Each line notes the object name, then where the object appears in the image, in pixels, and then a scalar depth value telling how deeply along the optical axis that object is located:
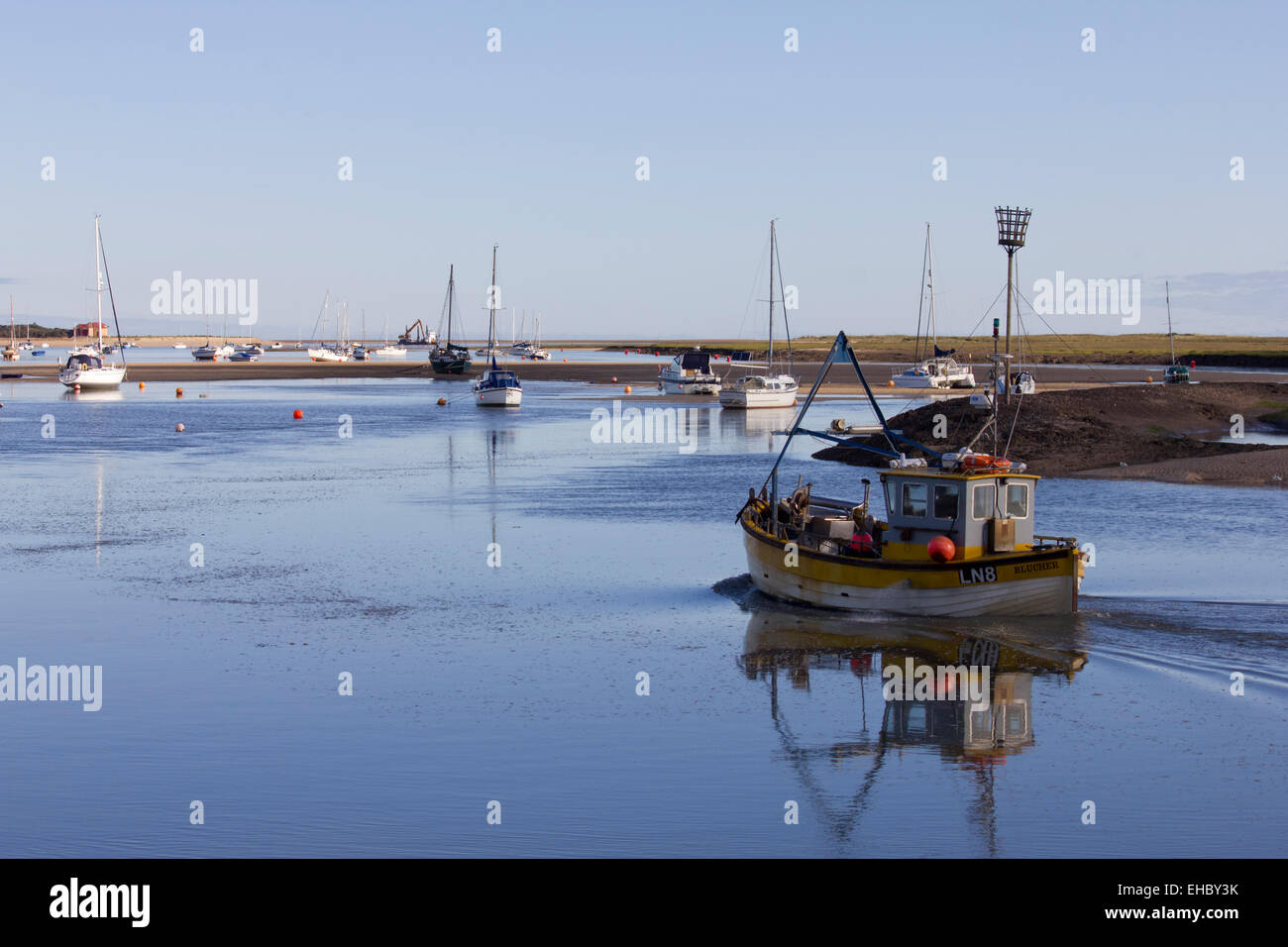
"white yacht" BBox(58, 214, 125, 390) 114.94
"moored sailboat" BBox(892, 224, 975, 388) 109.56
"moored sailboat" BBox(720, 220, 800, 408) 94.31
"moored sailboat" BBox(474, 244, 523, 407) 97.06
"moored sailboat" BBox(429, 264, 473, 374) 150.62
